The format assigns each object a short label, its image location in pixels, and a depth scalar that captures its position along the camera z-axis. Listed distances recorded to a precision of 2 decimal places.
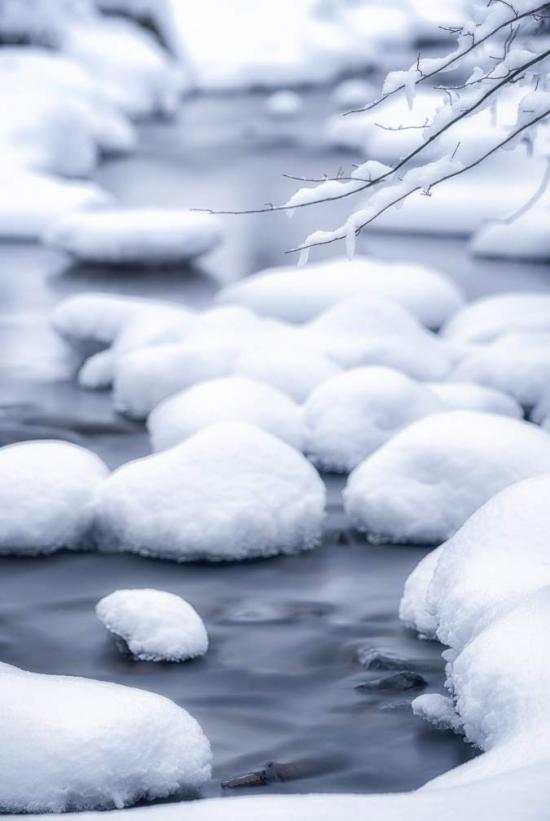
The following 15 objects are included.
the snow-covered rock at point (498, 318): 16.50
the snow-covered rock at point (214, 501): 9.78
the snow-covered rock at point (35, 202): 25.48
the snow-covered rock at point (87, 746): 5.99
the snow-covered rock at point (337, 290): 18.17
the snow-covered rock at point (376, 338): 14.84
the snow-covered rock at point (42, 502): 9.94
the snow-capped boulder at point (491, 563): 7.16
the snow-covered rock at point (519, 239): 23.77
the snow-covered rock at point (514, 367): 14.29
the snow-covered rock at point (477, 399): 13.48
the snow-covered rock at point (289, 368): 13.73
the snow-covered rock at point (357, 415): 12.27
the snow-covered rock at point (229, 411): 12.05
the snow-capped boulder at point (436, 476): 10.23
